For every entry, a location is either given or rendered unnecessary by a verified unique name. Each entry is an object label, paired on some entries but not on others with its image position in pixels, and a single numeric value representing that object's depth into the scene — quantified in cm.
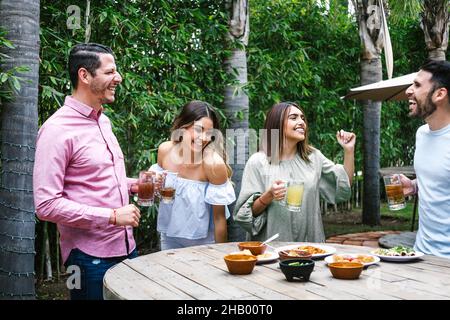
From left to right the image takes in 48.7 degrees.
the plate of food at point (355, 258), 200
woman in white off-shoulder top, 279
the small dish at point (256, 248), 216
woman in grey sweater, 272
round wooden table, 166
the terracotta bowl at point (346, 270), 181
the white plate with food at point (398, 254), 207
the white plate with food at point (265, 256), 207
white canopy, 515
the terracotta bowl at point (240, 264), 189
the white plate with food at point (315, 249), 216
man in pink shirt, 207
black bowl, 177
